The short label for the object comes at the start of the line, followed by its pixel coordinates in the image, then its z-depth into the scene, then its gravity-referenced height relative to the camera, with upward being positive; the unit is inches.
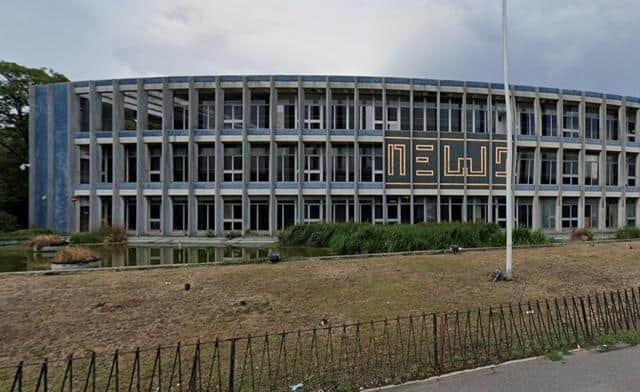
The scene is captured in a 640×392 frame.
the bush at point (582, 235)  855.6 -88.4
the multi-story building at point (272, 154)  1122.7 +135.1
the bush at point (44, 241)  738.8 -90.6
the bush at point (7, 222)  1053.5 -72.8
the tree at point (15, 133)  1215.6 +218.0
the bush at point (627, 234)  883.4 -86.4
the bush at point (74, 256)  513.7 -83.9
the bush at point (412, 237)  673.0 -75.6
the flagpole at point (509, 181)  409.4 +18.8
